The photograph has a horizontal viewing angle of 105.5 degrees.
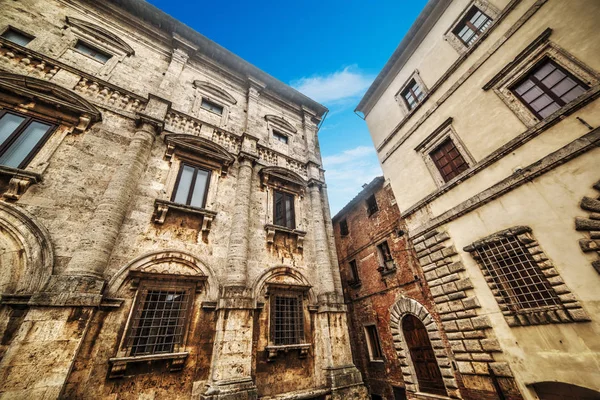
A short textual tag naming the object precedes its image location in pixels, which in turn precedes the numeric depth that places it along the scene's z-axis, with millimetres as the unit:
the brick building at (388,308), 8938
